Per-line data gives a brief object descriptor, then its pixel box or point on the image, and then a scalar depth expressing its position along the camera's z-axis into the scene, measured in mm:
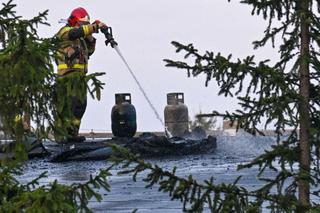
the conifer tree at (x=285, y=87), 10572
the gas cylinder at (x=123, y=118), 38187
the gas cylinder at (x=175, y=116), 44781
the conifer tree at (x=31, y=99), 8531
